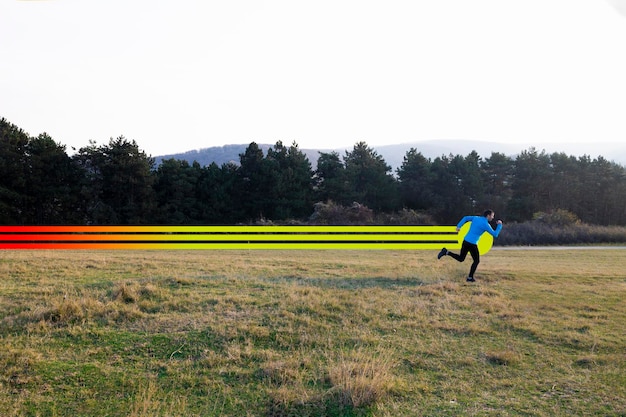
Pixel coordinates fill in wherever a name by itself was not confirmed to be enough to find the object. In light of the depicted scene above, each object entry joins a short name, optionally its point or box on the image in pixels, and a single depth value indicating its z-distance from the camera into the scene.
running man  10.95
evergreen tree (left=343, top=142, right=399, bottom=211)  40.38
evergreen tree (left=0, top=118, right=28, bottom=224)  32.31
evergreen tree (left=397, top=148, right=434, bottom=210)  41.03
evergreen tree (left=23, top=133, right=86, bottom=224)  33.56
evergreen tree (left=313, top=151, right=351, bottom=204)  39.97
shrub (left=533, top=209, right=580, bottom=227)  30.02
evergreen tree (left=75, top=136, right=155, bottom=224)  35.09
